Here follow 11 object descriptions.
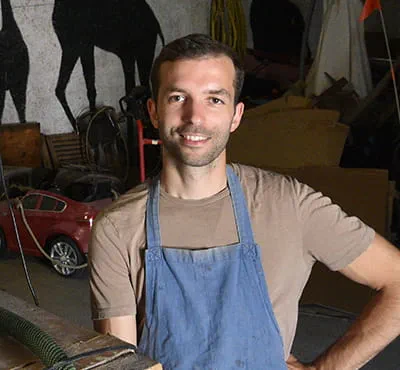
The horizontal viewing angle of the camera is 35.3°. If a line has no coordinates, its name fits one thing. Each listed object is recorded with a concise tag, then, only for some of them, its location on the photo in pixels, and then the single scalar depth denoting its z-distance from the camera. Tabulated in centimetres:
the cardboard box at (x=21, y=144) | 589
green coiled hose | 85
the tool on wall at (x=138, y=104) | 650
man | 134
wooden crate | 623
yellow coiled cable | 760
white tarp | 549
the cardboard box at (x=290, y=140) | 428
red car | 433
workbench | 87
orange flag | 443
